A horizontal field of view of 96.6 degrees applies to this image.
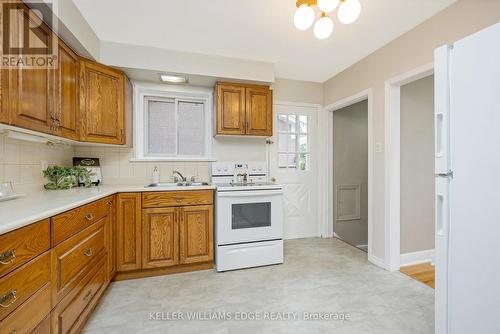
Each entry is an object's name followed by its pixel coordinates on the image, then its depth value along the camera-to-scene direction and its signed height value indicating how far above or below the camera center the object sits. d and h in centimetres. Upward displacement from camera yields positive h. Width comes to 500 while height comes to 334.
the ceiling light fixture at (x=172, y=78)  264 +107
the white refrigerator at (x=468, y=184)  97 -8
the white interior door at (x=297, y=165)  346 +3
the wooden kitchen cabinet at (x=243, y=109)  278 +73
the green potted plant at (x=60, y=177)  209 -11
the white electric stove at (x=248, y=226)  246 -68
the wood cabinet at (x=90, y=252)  96 -61
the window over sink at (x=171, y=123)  285 +59
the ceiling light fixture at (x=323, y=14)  147 +106
